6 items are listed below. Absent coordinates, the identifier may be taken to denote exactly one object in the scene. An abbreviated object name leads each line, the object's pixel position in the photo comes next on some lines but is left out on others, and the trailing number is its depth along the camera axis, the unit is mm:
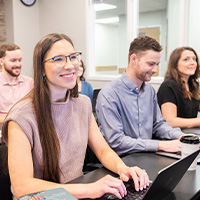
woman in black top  2242
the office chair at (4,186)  1502
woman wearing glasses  1007
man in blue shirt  1641
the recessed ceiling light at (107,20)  4582
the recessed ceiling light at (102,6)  4570
